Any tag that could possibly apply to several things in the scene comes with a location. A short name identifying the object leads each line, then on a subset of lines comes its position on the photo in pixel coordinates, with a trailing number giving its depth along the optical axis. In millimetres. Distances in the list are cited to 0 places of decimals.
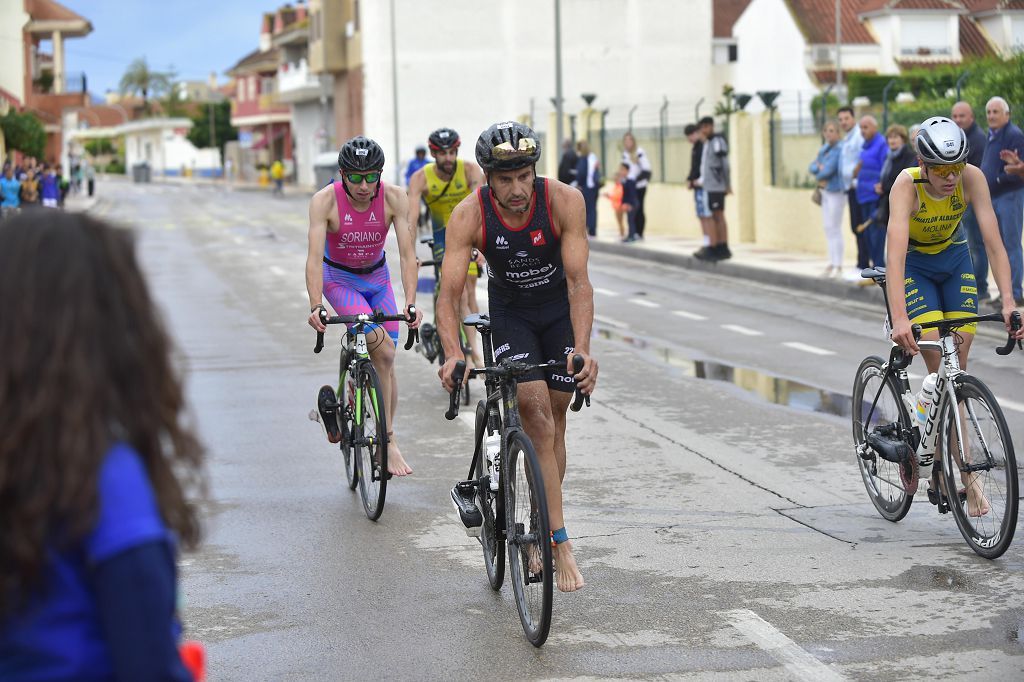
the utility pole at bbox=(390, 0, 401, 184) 53050
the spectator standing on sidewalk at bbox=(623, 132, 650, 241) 25703
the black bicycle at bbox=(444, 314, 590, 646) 5199
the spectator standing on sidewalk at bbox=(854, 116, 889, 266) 16328
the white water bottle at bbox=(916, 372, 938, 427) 6570
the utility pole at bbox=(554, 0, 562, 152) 31484
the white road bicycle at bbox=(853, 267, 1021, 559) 6133
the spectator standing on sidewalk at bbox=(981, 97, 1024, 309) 14103
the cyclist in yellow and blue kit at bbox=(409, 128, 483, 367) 10812
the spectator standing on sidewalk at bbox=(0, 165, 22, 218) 33188
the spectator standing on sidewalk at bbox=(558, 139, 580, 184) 27688
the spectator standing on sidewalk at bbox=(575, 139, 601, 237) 26889
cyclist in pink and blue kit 7875
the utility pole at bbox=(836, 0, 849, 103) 53250
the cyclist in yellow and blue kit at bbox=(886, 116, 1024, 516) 6605
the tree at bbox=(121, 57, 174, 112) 154250
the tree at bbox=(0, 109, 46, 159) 51844
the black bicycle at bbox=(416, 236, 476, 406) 11469
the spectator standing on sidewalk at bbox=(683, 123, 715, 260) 21781
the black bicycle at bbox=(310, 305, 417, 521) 7277
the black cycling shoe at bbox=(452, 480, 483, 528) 5926
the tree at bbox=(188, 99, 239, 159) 118625
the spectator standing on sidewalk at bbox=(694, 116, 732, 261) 21312
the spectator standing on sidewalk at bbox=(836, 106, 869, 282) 17234
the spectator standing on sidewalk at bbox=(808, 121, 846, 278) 18109
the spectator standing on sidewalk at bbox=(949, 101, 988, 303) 14359
